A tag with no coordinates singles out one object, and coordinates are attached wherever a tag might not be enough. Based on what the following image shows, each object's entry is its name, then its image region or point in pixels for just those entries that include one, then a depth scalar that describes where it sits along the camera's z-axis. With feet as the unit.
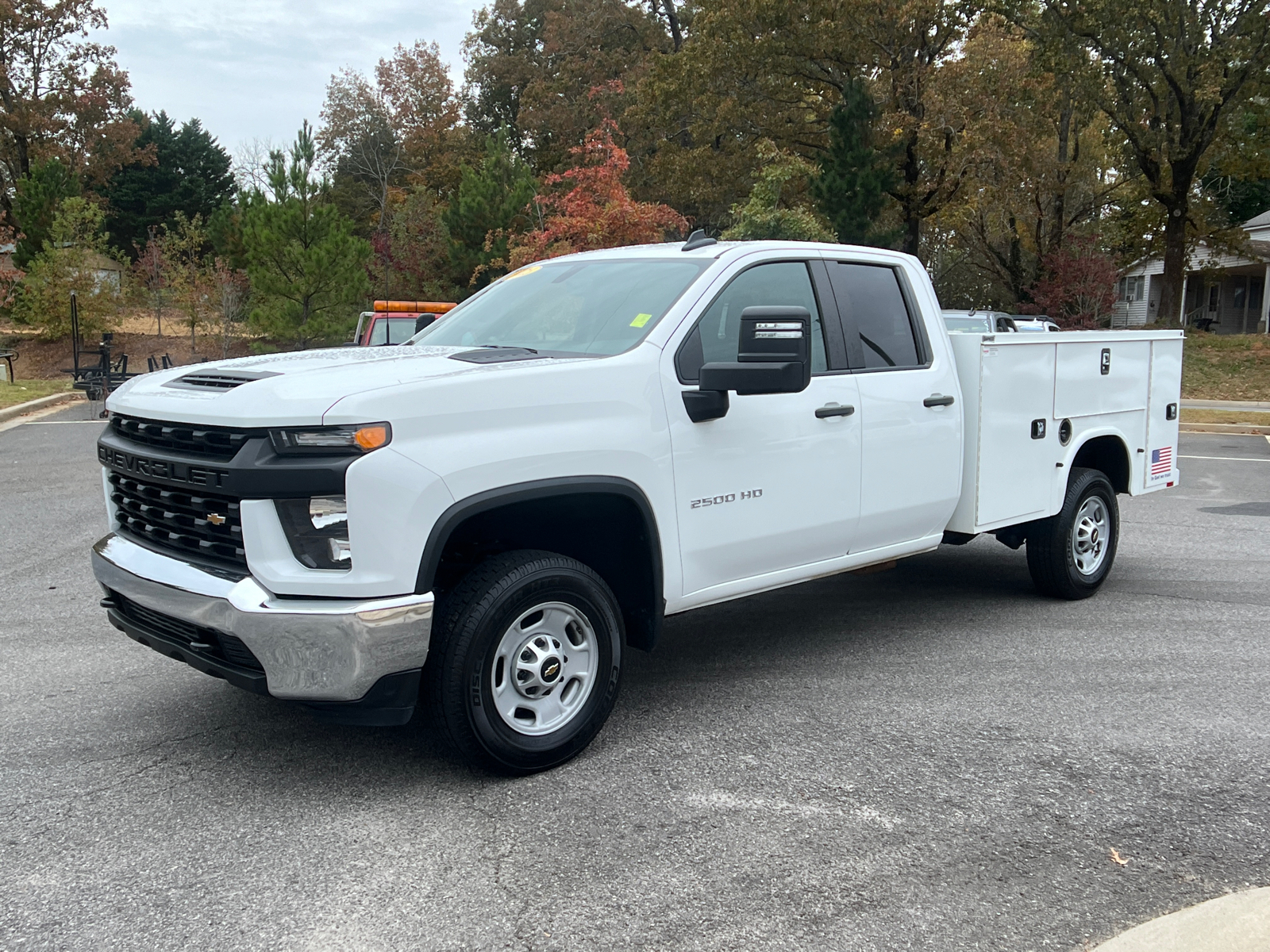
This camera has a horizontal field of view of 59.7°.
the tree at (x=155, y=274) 119.96
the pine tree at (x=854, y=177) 88.33
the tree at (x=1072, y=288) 110.11
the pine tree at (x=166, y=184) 167.84
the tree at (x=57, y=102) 142.61
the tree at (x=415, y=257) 125.90
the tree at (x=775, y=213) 81.46
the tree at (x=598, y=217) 82.69
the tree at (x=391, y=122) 172.24
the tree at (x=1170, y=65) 91.25
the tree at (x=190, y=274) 106.11
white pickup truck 11.73
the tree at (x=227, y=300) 104.94
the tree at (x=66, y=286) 104.53
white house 137.49
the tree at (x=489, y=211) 102.42
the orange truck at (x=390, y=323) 52.21
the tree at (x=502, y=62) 166.40
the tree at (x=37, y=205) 118.52
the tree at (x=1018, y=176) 90.02
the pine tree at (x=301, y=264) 93.66
